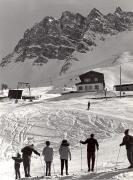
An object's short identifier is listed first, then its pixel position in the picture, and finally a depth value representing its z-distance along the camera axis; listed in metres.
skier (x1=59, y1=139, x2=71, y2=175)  23.08
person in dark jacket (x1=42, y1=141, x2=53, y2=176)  22.91
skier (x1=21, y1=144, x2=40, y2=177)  23.27
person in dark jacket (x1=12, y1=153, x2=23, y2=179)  24.61
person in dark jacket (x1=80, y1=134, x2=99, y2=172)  22.58
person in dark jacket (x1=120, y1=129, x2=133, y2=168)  21.69
